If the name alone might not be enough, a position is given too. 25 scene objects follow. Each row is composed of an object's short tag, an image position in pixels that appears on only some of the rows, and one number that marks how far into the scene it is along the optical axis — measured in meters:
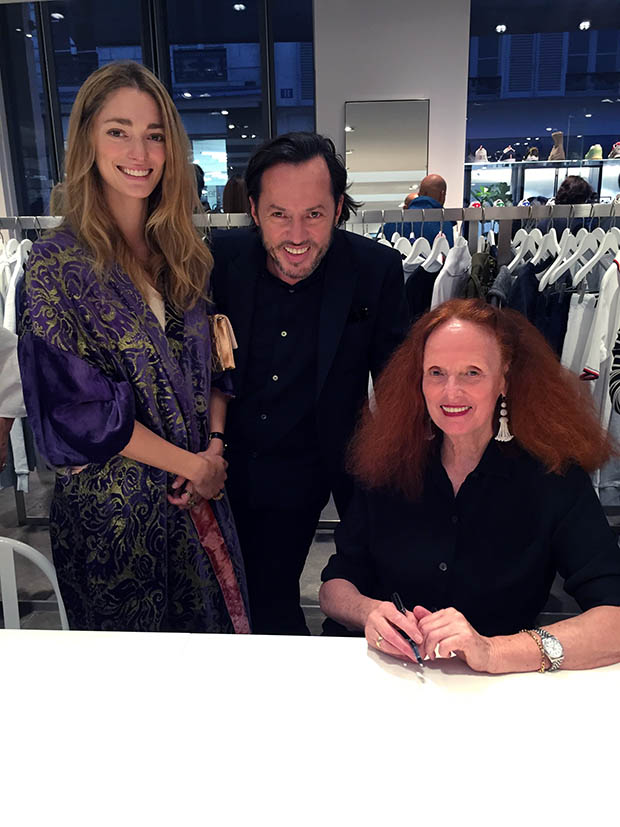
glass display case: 5.89
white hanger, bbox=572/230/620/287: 2.46
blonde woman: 1.44
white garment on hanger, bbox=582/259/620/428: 2.43
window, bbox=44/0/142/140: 5.89
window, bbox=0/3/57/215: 5.86
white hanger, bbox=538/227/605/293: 2.50
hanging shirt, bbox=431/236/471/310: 2.51
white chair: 1.45
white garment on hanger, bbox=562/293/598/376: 2.49
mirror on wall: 5.64
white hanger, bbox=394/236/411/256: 2.84
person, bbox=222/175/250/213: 3.08
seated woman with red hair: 1.36
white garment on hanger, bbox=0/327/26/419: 1.85
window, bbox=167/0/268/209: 5.93
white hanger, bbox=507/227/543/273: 2.59
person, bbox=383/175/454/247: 3.18
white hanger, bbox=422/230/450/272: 2.62
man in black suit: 1.63
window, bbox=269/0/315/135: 5.80
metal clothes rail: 2.46
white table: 0.86
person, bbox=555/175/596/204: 3.45
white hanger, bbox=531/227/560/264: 2.60
